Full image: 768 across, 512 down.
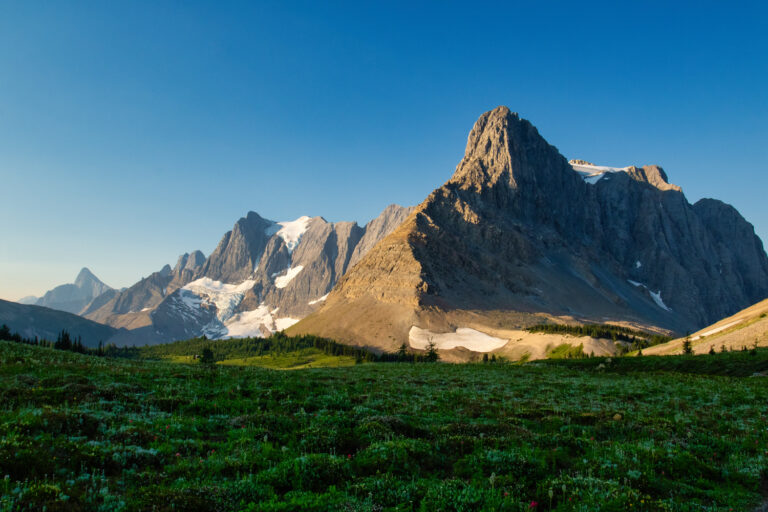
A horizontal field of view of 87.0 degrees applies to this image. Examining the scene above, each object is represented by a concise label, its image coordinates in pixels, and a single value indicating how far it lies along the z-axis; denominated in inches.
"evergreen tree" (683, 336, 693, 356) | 3486.2
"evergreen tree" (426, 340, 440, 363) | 6001.0
